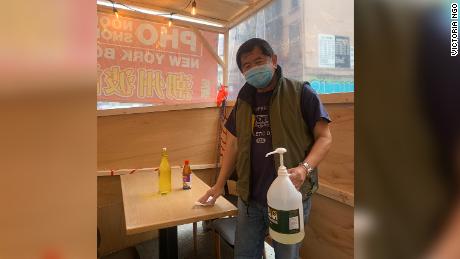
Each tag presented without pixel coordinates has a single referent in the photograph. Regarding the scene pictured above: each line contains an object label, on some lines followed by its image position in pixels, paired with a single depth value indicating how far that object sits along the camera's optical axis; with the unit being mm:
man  1032
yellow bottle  1501
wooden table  1062
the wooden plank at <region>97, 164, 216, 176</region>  2234
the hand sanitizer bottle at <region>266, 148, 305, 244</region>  783
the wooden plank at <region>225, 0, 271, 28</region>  2212
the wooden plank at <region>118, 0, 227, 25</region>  2283
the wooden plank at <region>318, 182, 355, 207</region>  1497
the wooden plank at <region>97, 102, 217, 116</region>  2234
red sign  2260
